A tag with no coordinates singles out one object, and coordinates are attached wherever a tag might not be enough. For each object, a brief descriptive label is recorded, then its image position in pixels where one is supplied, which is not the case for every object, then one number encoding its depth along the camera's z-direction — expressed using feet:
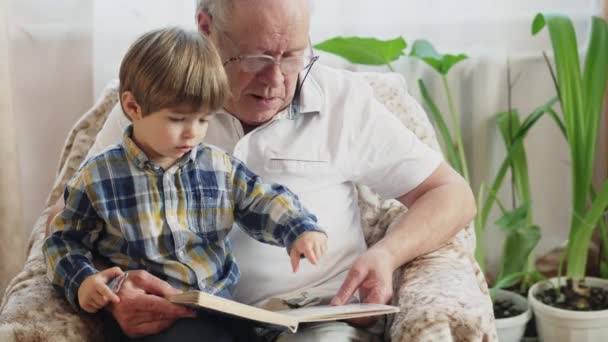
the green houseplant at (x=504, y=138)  7.72
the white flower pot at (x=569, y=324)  7.66
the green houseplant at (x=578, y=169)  7.66
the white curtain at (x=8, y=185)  7.63
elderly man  5.25
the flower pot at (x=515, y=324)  7.79
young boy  4.33
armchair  4.56
